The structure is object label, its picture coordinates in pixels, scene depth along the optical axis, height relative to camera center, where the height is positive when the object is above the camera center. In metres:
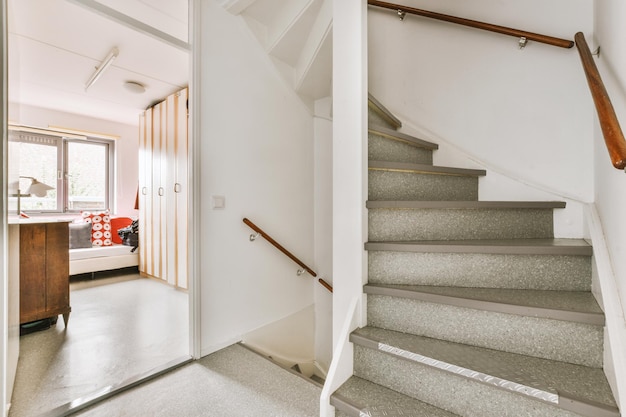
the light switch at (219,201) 2.07 +0.07
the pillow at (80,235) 4.11 -0.35
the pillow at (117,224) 4.75 -0.23
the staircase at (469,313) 0.98 -0.42
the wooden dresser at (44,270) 2.20 -0.47
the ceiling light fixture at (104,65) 2.86 +1.59
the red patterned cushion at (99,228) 4.40 -0.26
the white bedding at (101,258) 3.90 -0.69
